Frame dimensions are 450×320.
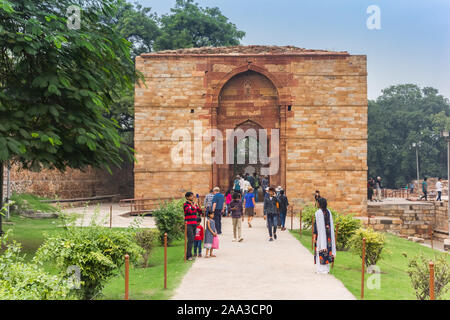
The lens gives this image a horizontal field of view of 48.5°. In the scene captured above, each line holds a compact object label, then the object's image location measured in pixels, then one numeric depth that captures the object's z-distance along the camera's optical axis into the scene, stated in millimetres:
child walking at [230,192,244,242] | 12583
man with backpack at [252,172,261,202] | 21144
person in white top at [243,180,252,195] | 19000
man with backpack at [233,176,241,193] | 18617
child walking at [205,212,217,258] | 10461
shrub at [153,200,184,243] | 12477
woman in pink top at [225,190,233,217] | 17597
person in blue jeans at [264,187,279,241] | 12625
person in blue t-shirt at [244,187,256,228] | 15414
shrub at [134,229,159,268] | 9992
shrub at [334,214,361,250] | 12320
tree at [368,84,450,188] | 47906
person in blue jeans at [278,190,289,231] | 15008
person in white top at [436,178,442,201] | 25611
